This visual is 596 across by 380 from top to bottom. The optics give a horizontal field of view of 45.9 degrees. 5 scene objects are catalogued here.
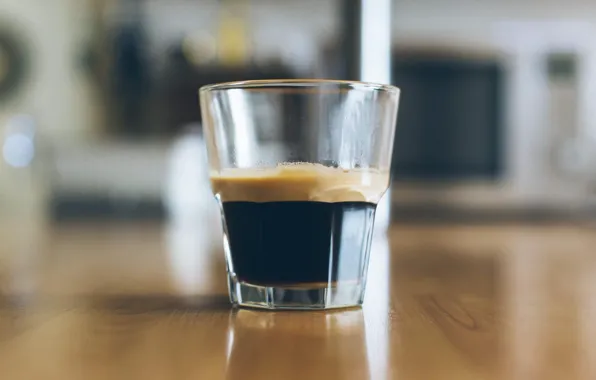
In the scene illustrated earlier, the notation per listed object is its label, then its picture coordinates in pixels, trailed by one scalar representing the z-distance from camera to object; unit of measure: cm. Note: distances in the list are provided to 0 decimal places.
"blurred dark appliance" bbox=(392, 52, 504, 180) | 223
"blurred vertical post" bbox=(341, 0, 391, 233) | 89
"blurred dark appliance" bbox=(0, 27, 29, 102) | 263
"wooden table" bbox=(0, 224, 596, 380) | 26
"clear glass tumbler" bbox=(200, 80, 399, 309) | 40
